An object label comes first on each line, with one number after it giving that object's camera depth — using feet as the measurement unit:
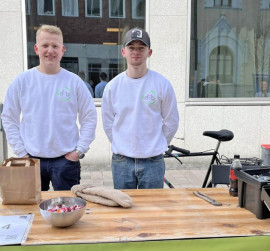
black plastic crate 6.09
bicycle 11.04
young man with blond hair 8.47
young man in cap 8.57
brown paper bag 6.44
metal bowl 5.51
